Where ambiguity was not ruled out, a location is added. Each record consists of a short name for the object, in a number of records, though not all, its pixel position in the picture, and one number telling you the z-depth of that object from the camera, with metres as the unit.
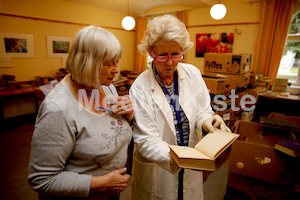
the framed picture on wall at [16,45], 4.06
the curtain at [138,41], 6.51
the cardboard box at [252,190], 1.45
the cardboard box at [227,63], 2.46
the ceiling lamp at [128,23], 4.36
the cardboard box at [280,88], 4.01
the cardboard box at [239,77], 2.53
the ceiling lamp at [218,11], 3.36
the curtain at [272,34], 3.92
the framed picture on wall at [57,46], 4.75
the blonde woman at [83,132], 0.75
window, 4.25
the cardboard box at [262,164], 1.36
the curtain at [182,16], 5.45
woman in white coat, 1.14
